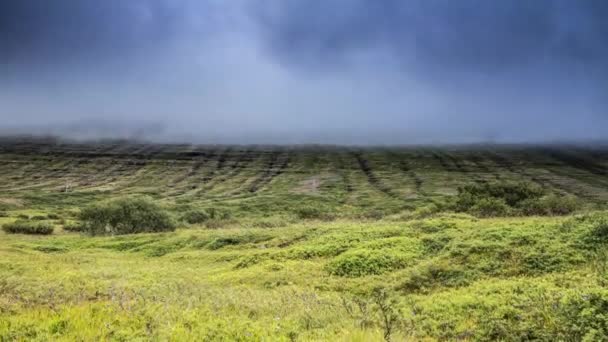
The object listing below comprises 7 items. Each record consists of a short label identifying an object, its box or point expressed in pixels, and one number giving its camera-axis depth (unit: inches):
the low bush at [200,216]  3026.6
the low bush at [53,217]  3331.7
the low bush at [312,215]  2763.3
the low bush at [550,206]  1836.9
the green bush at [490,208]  1939.0
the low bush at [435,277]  677.3
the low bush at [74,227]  2529.5
